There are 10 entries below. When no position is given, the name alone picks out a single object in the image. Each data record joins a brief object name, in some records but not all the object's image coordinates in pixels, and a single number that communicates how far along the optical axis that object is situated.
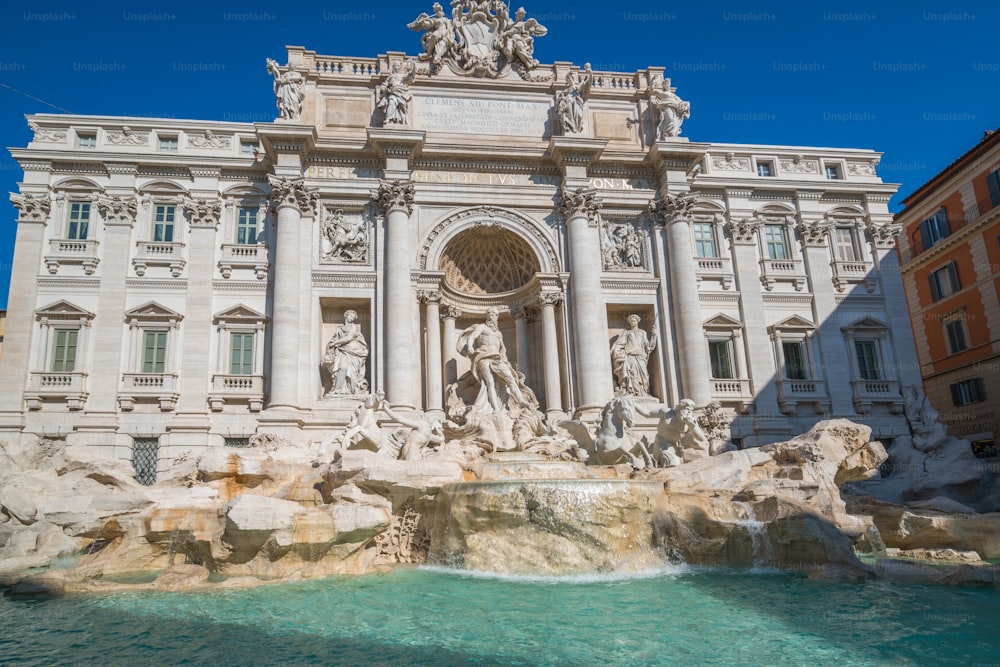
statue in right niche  22.54
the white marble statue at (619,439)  16.88
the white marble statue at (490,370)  20.06
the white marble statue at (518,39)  24.70
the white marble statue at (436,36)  24.23
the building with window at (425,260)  20.67
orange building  26.91
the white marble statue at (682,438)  16.86
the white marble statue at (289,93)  22.22
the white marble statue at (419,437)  15.88
